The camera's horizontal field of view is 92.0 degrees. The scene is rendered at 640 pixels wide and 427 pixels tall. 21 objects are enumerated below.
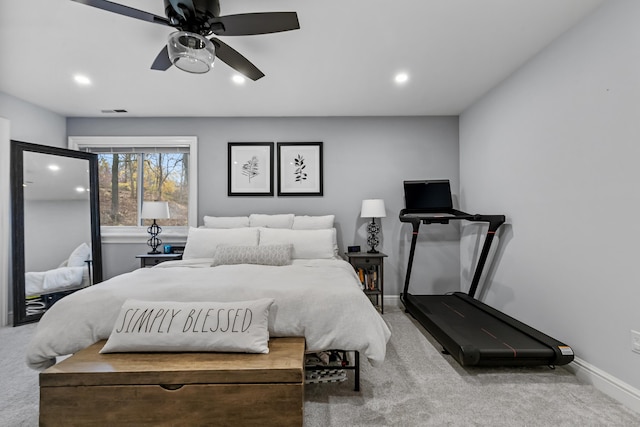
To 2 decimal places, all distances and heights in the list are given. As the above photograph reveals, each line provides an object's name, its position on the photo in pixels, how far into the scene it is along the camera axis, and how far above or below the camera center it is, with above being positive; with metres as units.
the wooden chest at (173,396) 1.47 -0.87
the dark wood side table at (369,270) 3.76 -0.72
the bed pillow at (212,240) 3.40 -0.29
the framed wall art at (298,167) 4.22 +0.63
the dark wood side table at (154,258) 3.79 -0.54
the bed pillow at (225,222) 3.84 -0.10
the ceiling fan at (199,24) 1.67 +1.11
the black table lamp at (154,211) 3.84 +0.04
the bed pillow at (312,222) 3.82 -0.11
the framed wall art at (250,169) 4.22 +0.62
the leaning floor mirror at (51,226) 3.38 -0.12
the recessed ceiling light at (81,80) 3.03 +1.36
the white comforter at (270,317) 1.87 -0.62
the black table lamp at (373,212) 3.82 +0.01
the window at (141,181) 4.26 +0.48
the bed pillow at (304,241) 3.41 -0.30
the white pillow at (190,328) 1.67 -0.63
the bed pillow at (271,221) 3.83 -0.09
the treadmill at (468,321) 2.16 -0.97
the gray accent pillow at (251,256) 3.05 -0.42
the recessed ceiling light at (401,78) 3.03 +1.35
